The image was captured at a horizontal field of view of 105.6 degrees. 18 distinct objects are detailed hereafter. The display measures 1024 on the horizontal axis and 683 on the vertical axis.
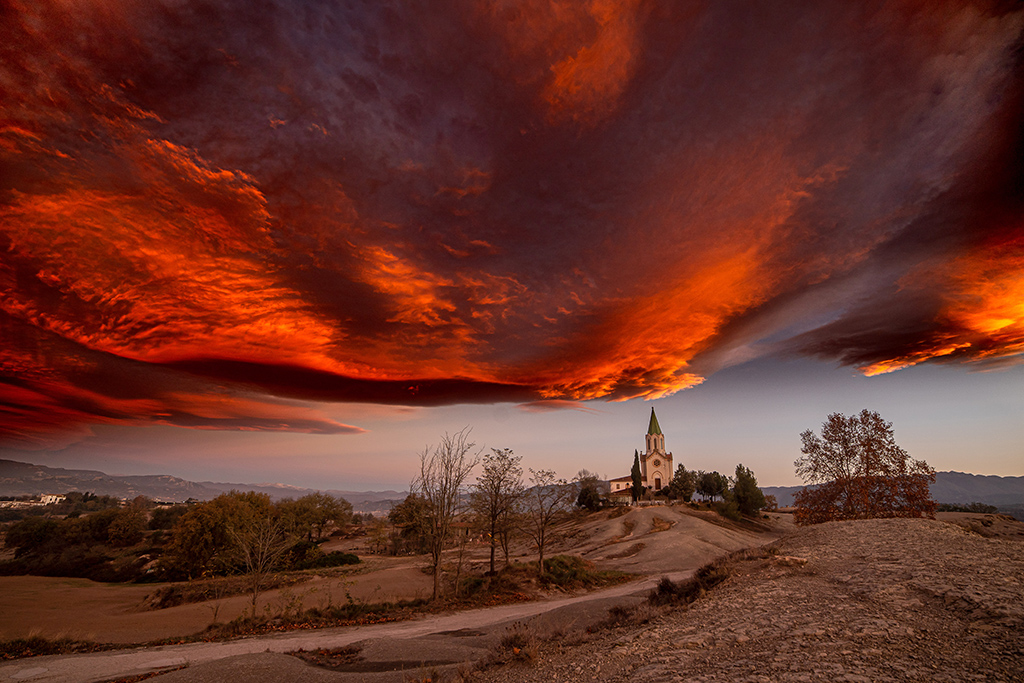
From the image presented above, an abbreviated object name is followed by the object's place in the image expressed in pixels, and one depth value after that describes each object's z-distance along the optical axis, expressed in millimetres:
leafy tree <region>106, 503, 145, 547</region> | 56812
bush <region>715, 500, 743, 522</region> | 70625
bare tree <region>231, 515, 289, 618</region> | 22102
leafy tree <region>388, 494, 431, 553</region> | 26141
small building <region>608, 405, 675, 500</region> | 100438
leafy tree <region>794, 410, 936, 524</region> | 28078
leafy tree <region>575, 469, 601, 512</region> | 82569
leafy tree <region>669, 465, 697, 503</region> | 84312
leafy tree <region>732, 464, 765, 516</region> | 78562
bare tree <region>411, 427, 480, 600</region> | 25266
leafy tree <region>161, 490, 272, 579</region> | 43812
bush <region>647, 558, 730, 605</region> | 14094
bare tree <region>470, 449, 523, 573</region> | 29719
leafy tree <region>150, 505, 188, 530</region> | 69188
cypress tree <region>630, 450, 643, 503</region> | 86438
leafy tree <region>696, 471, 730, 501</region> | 93188
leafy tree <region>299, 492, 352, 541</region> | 69750
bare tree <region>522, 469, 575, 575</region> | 33750
